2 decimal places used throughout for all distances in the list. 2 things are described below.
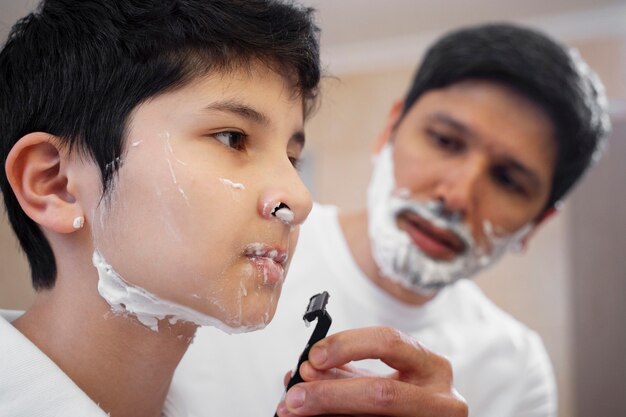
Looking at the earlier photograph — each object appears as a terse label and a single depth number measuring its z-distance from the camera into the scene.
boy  0.47
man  0.93
